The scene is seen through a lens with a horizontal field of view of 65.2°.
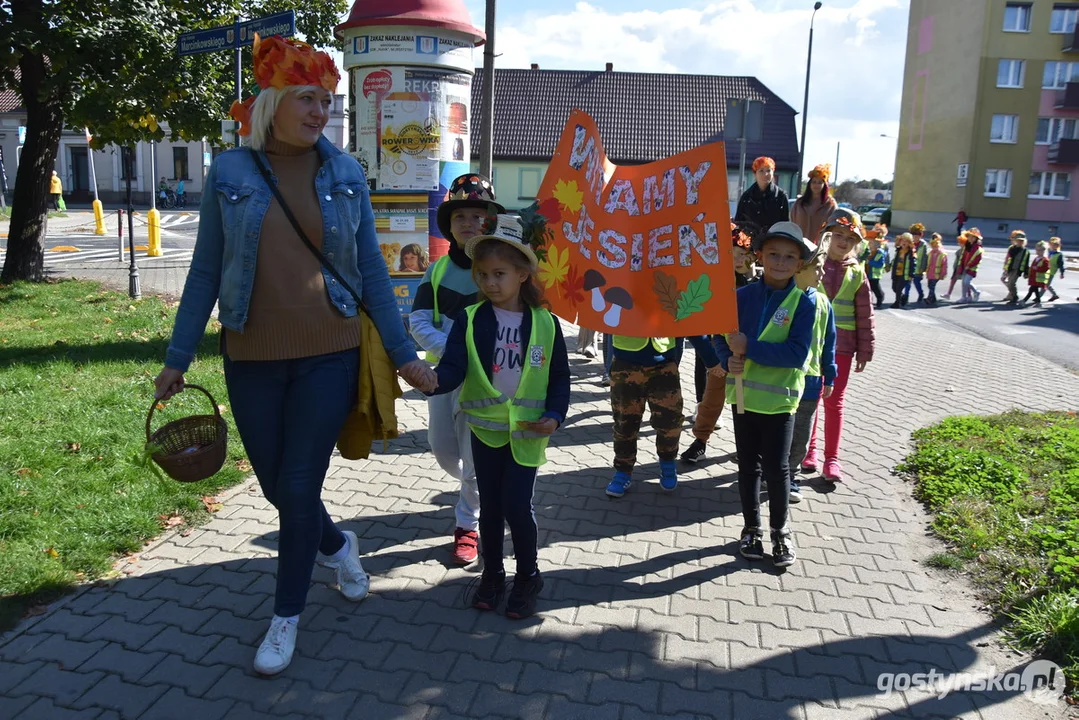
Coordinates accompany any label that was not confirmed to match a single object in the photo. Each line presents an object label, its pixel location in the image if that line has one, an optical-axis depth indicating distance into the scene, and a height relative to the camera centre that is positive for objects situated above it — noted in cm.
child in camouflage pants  531 -116
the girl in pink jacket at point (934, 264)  1807 -96
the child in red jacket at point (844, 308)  564 -61
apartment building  4281 +525
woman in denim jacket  308 -37
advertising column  821 +75
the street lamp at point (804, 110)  2844 +356
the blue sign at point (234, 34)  675 +140
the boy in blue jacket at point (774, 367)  429 -78
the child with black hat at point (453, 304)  404 -49
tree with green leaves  1059 +161
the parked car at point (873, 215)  4430 +13
